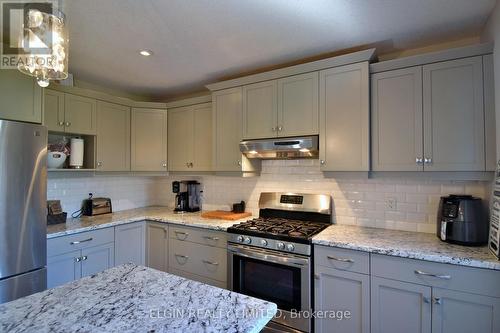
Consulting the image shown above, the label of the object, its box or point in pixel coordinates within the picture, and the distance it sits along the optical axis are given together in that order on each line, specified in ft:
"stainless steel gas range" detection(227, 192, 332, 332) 6.81
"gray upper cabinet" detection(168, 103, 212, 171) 10.34
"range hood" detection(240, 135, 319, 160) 7.81
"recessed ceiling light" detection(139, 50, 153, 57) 7.52
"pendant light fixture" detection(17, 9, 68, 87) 3.65
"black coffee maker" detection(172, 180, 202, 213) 11.04
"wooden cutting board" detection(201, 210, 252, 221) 9.27
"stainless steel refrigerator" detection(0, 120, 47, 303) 6.05
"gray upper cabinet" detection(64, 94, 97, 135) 8.92
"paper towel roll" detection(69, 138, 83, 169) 9.21
